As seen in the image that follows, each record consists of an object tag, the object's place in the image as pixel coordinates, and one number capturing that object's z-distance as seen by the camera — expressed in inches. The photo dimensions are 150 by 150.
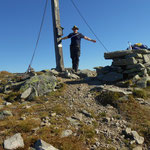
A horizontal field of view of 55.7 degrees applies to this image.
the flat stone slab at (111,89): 296.6
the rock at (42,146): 141.7
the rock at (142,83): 341.5
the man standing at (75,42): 503.0
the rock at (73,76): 483.9
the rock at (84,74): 504.6
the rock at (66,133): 176.2
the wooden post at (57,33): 517.2
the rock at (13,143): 148.3
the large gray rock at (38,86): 323.9
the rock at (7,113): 229.2
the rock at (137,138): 174.2
